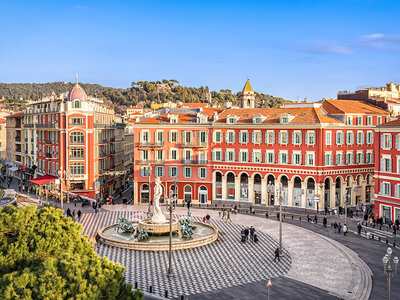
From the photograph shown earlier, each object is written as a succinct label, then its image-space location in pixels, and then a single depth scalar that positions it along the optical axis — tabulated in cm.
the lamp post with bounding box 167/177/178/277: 3177
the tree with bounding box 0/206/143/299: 1636
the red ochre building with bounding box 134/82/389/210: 6162
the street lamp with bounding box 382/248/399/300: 2403
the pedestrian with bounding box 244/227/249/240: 4309
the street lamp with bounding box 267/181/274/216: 6159
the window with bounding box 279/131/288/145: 6303
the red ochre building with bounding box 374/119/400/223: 5084
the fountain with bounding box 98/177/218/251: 3947
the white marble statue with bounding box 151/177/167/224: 4288
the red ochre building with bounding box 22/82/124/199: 6600
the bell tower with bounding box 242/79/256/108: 8944
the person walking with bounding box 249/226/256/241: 4341
